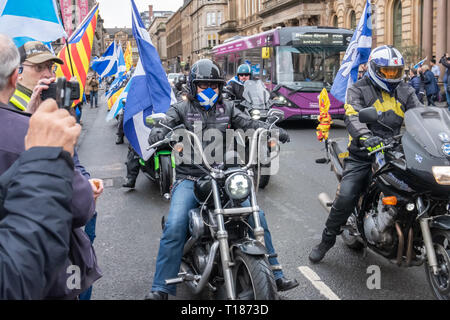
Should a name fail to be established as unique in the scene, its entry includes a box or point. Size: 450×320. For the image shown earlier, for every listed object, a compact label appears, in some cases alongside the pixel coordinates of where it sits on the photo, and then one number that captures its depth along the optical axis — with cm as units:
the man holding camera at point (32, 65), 377
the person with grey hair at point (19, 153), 174
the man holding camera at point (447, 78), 1807
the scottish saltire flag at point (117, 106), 1012
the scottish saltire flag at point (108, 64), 1703
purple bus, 1694
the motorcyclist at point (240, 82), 1035
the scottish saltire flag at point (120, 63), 1635
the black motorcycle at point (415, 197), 361
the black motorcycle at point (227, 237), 317
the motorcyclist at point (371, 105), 447
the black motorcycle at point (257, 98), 921
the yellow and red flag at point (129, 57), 1727
